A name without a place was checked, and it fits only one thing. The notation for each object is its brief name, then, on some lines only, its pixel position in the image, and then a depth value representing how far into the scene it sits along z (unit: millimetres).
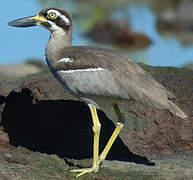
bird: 14617
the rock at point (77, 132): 15719
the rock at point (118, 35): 40219
